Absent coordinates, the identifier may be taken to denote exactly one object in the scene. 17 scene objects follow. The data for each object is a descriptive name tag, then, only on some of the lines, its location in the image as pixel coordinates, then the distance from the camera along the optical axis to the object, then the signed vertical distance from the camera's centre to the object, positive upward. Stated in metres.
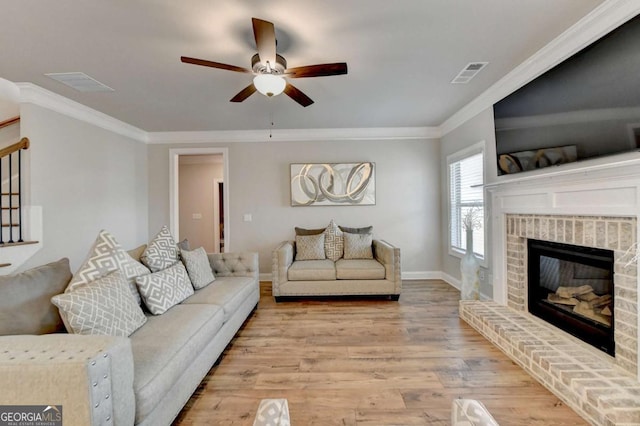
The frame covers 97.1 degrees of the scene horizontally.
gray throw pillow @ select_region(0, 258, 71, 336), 1.39 -0.43
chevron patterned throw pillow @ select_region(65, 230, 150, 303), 1.78 -0.33
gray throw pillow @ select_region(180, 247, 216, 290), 2.70 -0.51
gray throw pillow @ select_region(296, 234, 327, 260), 4.14 -0.49
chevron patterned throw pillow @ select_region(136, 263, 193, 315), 2.06 -0.56
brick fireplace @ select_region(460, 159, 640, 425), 1.63 -0.57
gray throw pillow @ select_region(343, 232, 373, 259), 4.13 -0.48
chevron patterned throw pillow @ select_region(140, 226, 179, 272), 2.42 -0.33
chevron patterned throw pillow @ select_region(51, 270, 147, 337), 1.45 -0.50
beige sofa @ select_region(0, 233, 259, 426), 1.04 -0.70
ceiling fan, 1.88 +1.08
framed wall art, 4.68 +0.51
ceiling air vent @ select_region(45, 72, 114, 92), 2.73 +1.38
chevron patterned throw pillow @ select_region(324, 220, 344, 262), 4.19 -0.43
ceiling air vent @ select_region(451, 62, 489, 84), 2.62 +1.37
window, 3.59 +0.27
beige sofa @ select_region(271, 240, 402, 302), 3.66 -0.85
